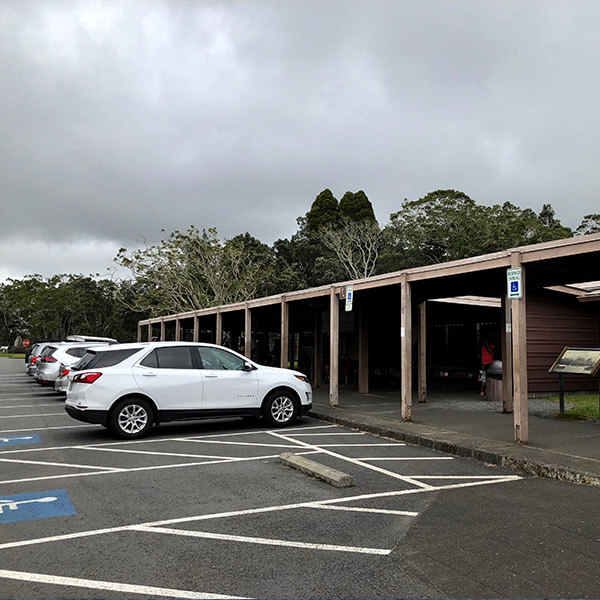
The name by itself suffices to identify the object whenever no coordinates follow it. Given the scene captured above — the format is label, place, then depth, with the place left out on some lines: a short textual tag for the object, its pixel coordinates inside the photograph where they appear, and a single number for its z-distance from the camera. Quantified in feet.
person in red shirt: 50.42
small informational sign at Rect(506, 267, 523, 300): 26.89
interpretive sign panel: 32.89
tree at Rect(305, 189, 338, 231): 153.26
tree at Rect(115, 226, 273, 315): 107.24
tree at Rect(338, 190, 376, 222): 153.43
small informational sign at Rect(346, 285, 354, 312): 41.28
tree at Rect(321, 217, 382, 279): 127.65
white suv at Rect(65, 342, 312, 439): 30.32
